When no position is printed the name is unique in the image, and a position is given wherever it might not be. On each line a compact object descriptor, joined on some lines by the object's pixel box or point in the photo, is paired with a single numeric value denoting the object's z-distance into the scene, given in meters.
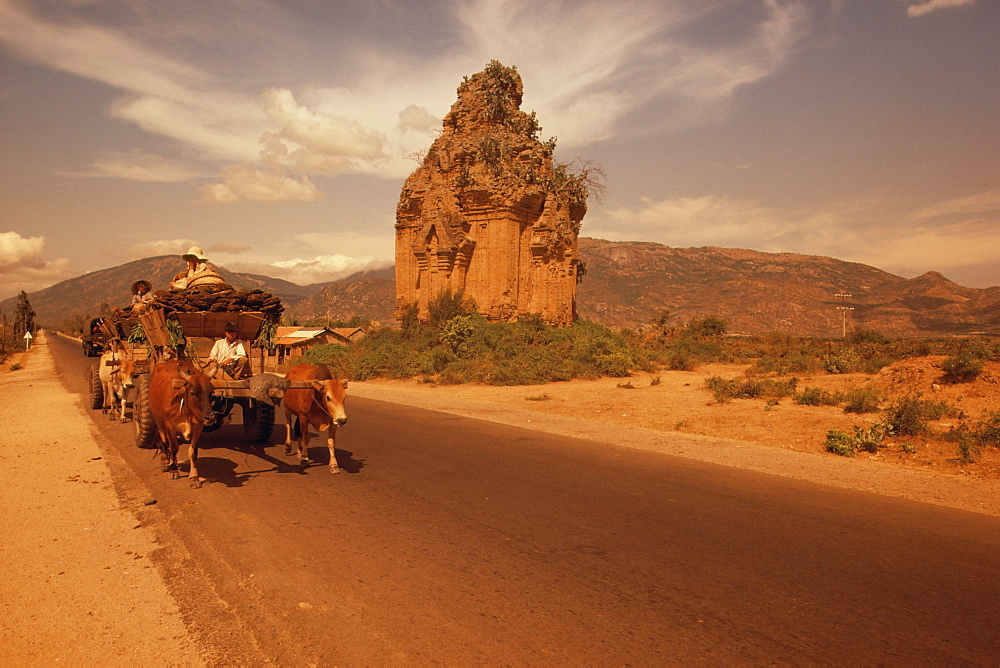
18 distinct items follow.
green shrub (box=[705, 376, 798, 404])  15.79
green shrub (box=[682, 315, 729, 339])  37.43
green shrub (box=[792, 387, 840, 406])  14.35
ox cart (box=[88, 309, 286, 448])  8.23
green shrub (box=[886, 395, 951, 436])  10.32
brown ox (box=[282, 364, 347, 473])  7.45
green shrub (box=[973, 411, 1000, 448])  9.67
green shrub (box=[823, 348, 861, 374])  19.98
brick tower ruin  27.23
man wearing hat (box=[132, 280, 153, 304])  10.75
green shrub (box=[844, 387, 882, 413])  13.05
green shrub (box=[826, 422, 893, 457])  9.85
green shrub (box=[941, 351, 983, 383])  14.57
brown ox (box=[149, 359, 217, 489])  6.89
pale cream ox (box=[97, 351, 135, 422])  10.00
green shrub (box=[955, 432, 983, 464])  8.87
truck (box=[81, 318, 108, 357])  13.39
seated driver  8.38
